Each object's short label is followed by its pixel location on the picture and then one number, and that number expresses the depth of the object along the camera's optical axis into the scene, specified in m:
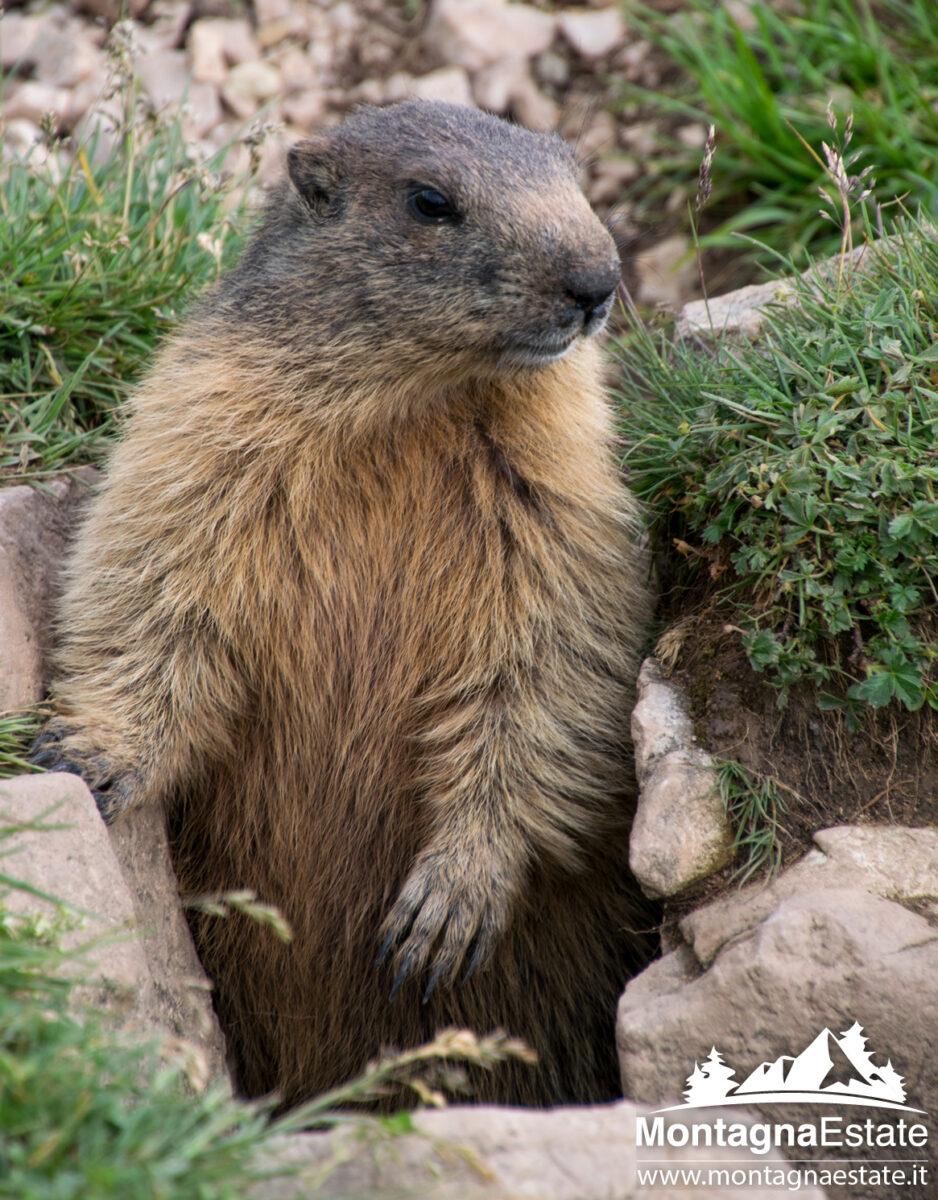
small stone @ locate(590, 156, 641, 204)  13.80
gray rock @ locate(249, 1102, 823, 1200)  4.20
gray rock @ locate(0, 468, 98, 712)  7.56
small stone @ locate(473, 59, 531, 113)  14.10
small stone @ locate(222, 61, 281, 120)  14.22
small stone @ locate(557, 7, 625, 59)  14.34
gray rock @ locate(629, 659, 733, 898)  6.61
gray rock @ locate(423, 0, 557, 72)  14.25
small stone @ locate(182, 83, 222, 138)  13.83
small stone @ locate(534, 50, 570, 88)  14.33
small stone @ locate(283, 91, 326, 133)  14.27
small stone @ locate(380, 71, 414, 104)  14.01
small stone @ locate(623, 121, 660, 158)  13.84
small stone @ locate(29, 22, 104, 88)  14.12
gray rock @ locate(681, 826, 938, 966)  6.15
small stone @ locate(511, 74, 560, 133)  14.16
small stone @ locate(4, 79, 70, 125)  13.79
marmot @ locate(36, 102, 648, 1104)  7.30
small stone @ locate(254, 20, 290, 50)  14.55
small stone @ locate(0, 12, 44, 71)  14.39
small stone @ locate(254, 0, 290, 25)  14.59
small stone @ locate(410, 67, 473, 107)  13.95
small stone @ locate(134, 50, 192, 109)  14.10
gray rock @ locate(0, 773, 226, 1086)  5.39
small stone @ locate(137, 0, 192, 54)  14.36
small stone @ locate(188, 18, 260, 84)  14.21
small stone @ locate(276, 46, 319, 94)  14.41
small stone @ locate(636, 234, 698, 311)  13.11
